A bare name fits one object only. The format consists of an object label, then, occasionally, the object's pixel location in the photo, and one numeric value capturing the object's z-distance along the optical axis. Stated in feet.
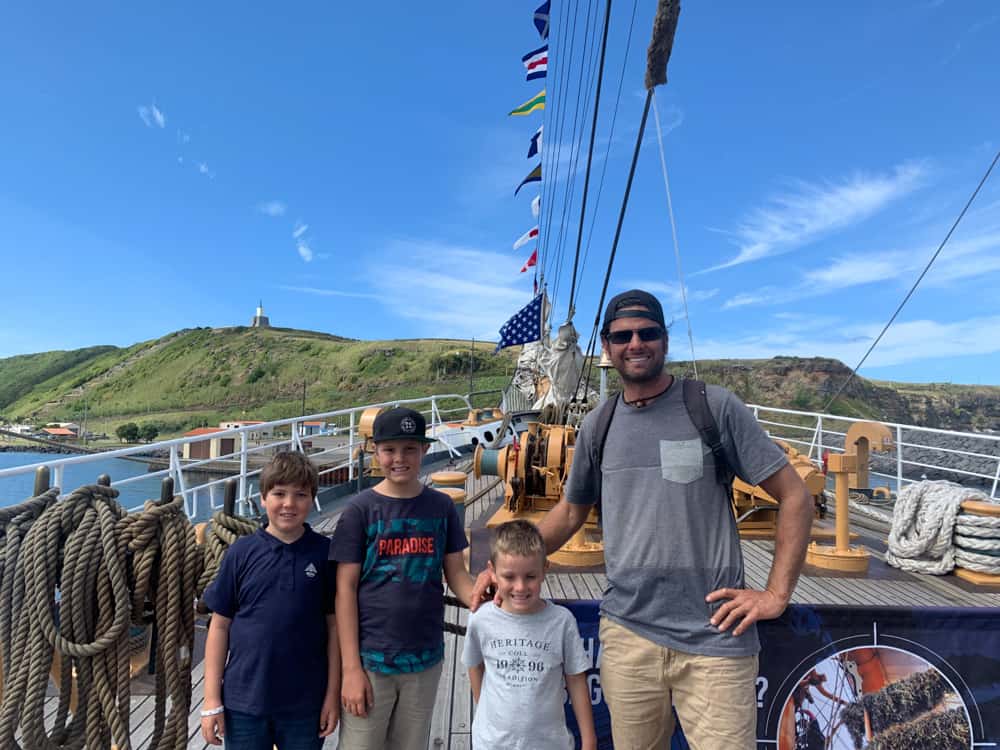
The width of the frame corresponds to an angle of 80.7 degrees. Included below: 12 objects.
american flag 36.19
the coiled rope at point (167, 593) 5.93
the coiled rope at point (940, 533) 12.64
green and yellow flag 44.06
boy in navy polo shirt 5.18
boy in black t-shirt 5.30
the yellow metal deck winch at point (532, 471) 15.14
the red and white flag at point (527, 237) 51.34
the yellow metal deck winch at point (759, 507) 15.39
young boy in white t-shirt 4.96
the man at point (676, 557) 4.93
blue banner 6.48
